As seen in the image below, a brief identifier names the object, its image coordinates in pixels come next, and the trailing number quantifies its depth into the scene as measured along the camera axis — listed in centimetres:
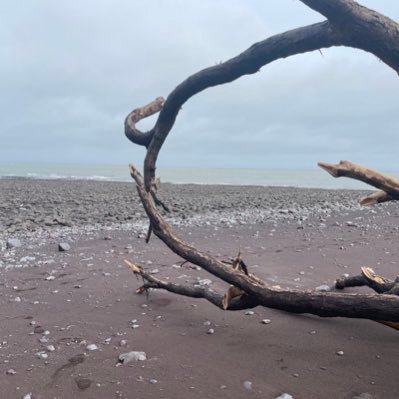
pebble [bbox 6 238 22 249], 1078
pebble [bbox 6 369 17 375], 413
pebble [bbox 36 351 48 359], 443
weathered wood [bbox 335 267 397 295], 472
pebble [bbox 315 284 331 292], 615
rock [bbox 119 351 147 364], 426
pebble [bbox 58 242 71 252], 1005
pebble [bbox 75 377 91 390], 385
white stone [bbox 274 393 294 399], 353
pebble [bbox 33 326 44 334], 512
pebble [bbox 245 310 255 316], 537
